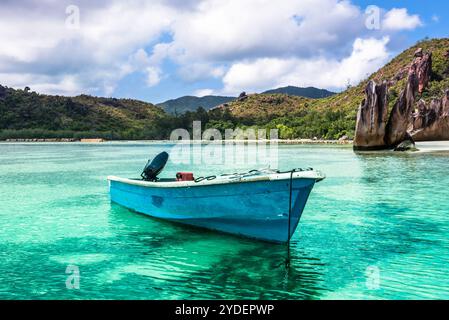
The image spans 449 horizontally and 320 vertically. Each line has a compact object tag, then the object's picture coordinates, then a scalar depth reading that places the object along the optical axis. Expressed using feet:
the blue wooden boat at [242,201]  28.35
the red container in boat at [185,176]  38.96
